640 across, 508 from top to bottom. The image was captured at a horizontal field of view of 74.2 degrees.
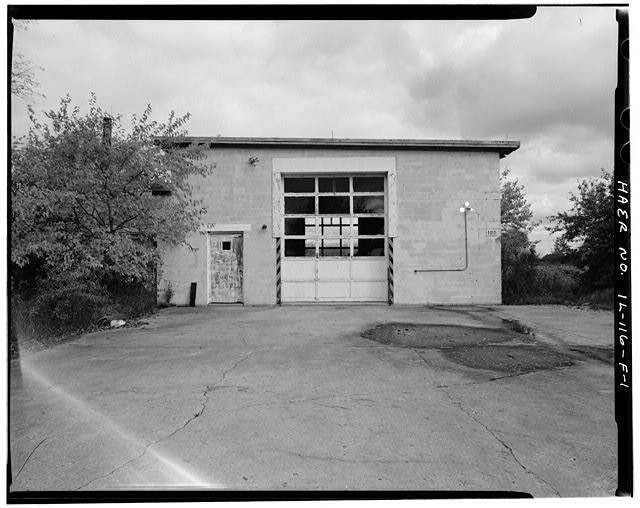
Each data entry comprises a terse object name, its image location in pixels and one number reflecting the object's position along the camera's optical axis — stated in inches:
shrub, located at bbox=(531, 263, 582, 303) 329.4
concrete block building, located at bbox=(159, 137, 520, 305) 410.6
